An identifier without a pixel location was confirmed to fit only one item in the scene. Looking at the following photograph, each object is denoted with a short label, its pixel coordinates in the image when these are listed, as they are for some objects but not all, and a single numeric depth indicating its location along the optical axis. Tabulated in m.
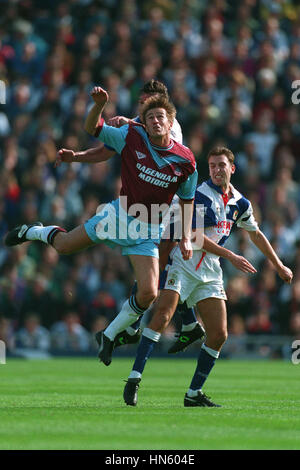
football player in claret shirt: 17.86
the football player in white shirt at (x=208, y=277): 18.23
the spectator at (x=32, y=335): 35.91
